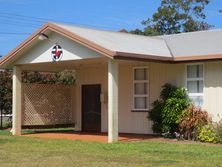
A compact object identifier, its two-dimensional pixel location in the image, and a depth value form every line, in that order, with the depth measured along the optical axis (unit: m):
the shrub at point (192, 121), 18.45
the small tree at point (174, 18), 48.19
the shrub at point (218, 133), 17.59
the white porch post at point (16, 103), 21.95
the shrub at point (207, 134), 17.73
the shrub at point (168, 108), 19.12
